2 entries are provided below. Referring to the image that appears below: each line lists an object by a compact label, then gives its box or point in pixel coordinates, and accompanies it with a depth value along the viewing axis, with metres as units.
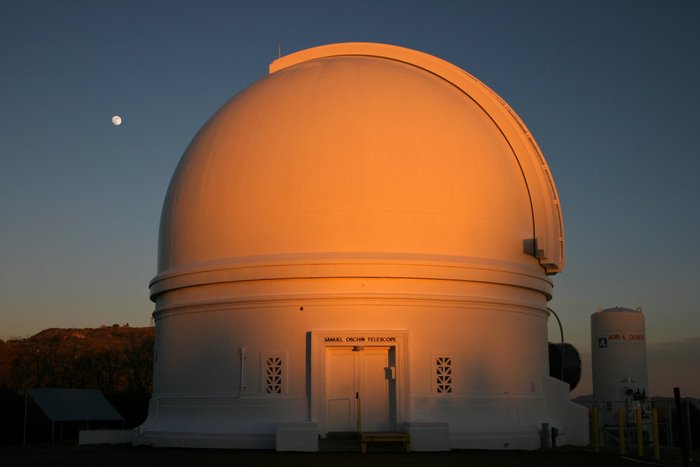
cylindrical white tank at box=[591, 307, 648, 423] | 24.86
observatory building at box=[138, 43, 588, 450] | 18.39
